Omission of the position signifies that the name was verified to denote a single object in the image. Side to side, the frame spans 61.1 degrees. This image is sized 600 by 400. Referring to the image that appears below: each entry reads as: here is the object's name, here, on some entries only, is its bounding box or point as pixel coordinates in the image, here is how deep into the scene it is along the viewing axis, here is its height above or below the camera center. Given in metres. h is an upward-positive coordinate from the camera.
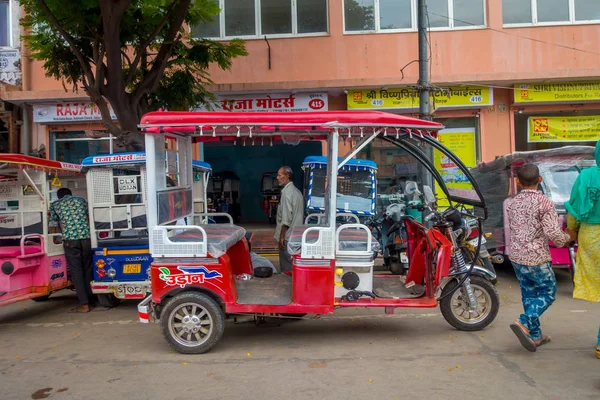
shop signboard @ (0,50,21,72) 12.48 +3.79
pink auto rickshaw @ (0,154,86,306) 6.27 -0.23
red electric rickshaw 4.96 -0.58
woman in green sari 4.37 -0.28
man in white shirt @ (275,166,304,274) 7.17 -0.04
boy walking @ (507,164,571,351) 4.63 -0.48
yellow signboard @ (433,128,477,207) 12.40 +1.35
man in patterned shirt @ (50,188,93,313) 6.81 -0.32
